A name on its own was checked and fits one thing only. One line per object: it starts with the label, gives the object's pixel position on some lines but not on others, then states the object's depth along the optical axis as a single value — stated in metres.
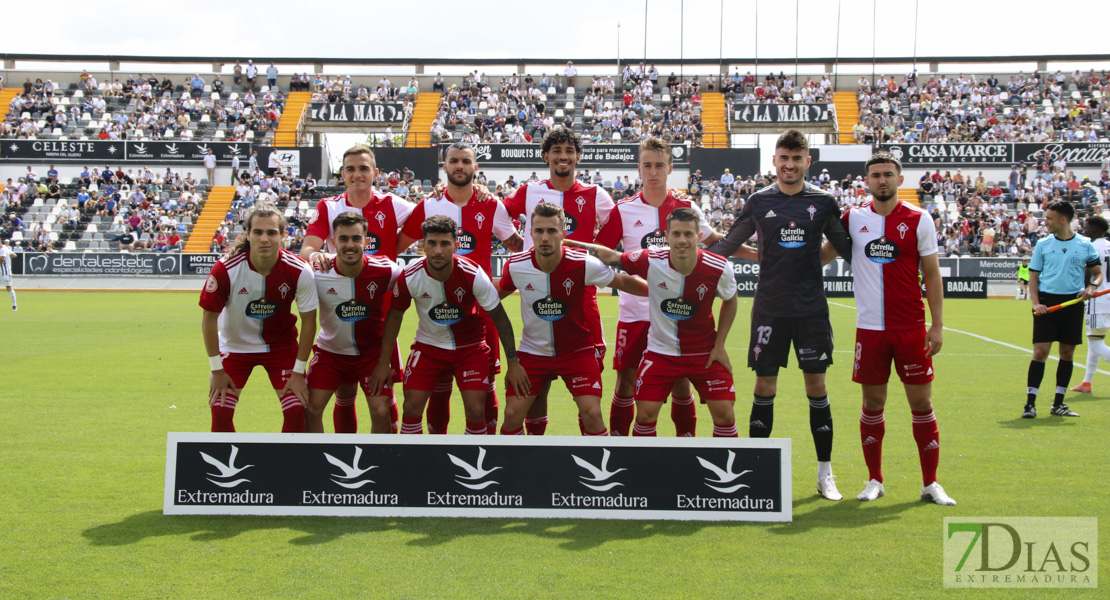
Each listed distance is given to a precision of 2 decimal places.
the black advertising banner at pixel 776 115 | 44.06
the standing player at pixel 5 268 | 24.77
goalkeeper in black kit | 5.97
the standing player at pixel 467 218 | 6.75
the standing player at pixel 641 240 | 6.63
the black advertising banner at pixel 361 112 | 45.03
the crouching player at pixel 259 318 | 5.96
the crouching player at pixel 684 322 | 5.92
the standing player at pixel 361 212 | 6.71
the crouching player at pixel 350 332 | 6.36
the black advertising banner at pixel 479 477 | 5.24
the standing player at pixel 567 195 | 6.89
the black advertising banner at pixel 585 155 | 41.34
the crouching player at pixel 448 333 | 6.17
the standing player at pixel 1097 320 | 10.20
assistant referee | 9.08
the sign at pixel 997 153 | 39.12
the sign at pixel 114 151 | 41.47
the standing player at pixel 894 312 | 5.86
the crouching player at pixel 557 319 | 6.09
